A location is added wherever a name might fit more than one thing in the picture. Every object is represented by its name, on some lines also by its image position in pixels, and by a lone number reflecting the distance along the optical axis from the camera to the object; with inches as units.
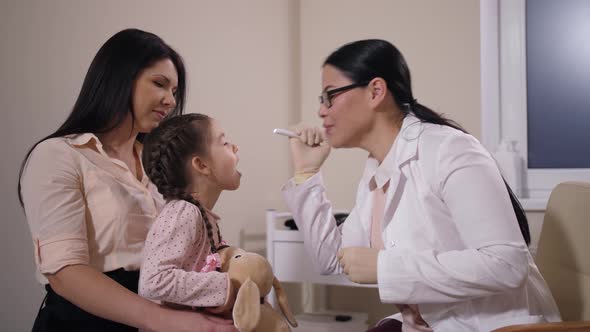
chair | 54.9
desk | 89.3
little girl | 44.5
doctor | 44.4
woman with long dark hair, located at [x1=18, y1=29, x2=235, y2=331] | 46.7
